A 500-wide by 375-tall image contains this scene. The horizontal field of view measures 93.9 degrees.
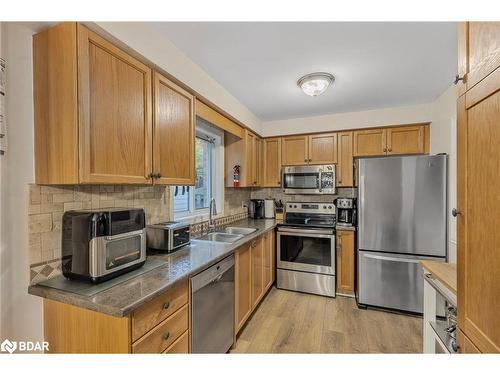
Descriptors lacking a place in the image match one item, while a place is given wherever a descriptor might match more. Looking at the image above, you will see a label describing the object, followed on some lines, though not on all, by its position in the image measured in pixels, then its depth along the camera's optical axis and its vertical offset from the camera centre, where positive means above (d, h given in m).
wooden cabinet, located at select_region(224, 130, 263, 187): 3.01 +0.38
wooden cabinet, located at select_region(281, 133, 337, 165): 3.20 +0.50
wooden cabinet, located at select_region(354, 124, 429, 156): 2.85 +0.55
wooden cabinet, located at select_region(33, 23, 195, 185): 1.06 +0.38
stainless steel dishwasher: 1.42 -0.84
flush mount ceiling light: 2.01 +0.90
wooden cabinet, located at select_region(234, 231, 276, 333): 2.03 -0.91
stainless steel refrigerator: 2.39 -0.44
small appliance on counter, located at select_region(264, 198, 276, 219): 3.53 -0.37
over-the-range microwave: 3.11 +0.07
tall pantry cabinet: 0.70 -0.01
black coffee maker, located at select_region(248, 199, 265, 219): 3.54 -0.37
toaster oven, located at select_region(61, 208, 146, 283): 1.11 -0.29
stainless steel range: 2.86 -0.92
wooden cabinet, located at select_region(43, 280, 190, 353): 0.98 -0.64
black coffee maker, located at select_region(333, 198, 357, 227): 2.94 -0.35
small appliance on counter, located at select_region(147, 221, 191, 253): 1.67 -0.37
